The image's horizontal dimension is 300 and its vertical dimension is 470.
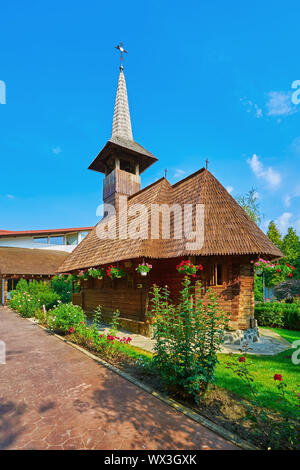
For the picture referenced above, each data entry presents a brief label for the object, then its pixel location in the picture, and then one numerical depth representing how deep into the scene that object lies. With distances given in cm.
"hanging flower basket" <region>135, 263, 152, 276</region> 823
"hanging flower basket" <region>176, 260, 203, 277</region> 761
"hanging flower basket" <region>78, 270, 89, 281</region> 1191
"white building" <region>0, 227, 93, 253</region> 2656
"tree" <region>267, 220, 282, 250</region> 2738
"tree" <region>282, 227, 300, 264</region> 2697
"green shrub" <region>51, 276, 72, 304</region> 1840
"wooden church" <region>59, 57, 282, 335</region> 854
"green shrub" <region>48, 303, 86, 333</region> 883
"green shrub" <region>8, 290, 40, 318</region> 1415
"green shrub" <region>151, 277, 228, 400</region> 412
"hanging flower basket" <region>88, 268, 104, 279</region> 1079
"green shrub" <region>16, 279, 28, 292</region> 1785
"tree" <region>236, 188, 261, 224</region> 2467
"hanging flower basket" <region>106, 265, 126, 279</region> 942
